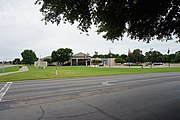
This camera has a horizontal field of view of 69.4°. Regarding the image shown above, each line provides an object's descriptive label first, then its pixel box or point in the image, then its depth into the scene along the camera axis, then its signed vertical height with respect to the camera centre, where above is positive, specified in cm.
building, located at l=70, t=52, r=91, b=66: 7286 +125
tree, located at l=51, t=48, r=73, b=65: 7262 +366
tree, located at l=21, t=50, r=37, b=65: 8053 +365
